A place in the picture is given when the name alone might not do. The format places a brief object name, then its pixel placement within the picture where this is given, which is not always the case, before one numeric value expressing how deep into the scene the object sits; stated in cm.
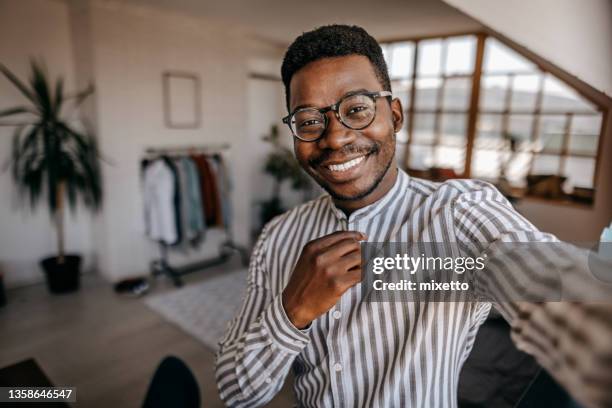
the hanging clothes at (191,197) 378
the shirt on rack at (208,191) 393
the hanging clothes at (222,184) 409
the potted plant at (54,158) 322
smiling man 78
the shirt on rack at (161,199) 363
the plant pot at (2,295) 324
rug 297
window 452
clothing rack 386
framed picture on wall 389
